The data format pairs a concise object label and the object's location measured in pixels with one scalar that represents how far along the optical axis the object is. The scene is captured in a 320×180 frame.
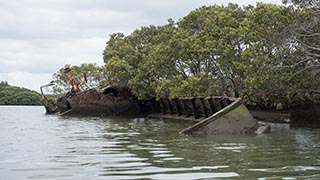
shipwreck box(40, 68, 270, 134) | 28.37
